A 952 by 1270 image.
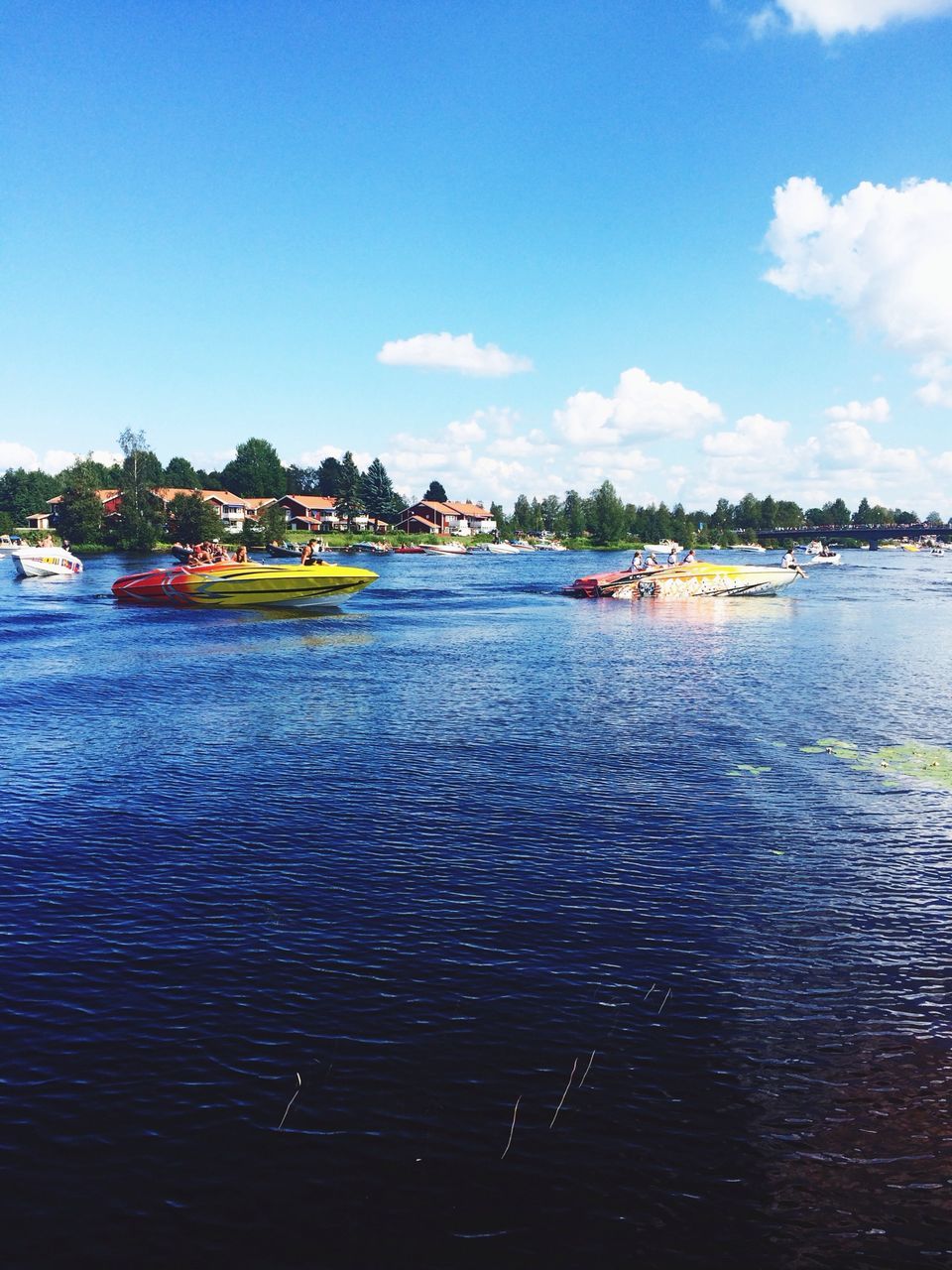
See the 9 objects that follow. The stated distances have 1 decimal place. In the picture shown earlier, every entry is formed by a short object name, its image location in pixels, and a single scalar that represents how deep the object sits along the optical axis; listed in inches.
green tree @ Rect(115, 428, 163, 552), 5723.4
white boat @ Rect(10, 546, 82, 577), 3666.3
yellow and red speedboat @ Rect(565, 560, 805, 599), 2933.1
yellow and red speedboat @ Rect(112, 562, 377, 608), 2393.0
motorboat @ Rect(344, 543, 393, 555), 6850.4
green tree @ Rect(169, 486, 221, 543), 5585.6
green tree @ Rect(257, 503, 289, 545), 6422.2
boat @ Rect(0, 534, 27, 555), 5506.9
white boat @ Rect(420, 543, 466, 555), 7293.3
